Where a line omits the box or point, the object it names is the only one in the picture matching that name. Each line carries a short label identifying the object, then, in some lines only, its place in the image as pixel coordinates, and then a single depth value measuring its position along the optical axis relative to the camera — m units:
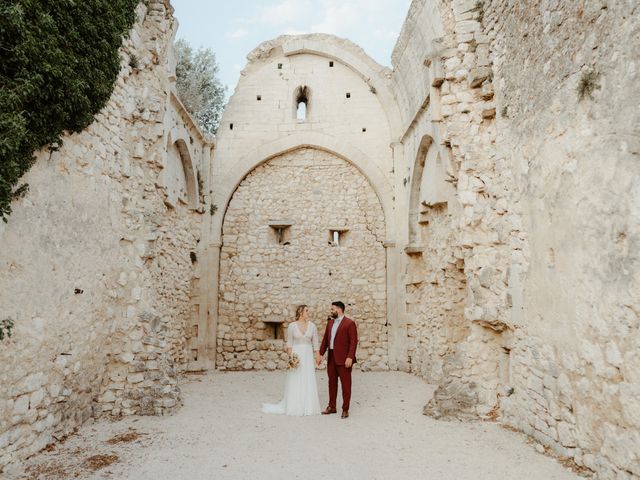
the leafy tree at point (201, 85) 13.24
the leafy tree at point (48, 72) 3.87
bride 6.45
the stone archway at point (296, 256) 10.93
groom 6.37
